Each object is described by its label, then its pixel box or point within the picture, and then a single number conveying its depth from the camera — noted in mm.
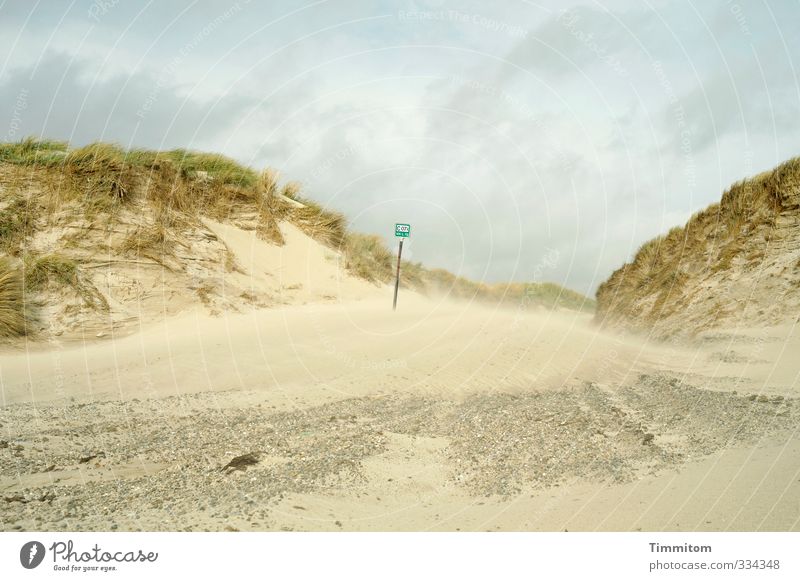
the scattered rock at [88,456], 7648
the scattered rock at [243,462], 7323
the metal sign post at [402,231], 18266
